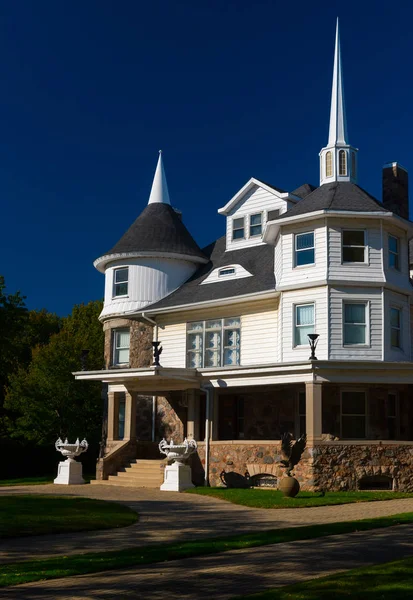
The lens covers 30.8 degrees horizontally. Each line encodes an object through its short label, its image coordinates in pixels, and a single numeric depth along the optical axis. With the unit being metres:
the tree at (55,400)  35.94
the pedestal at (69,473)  26.14
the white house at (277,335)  23.16
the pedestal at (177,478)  23.09
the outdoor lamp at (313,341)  22.38
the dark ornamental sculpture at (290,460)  19.58
